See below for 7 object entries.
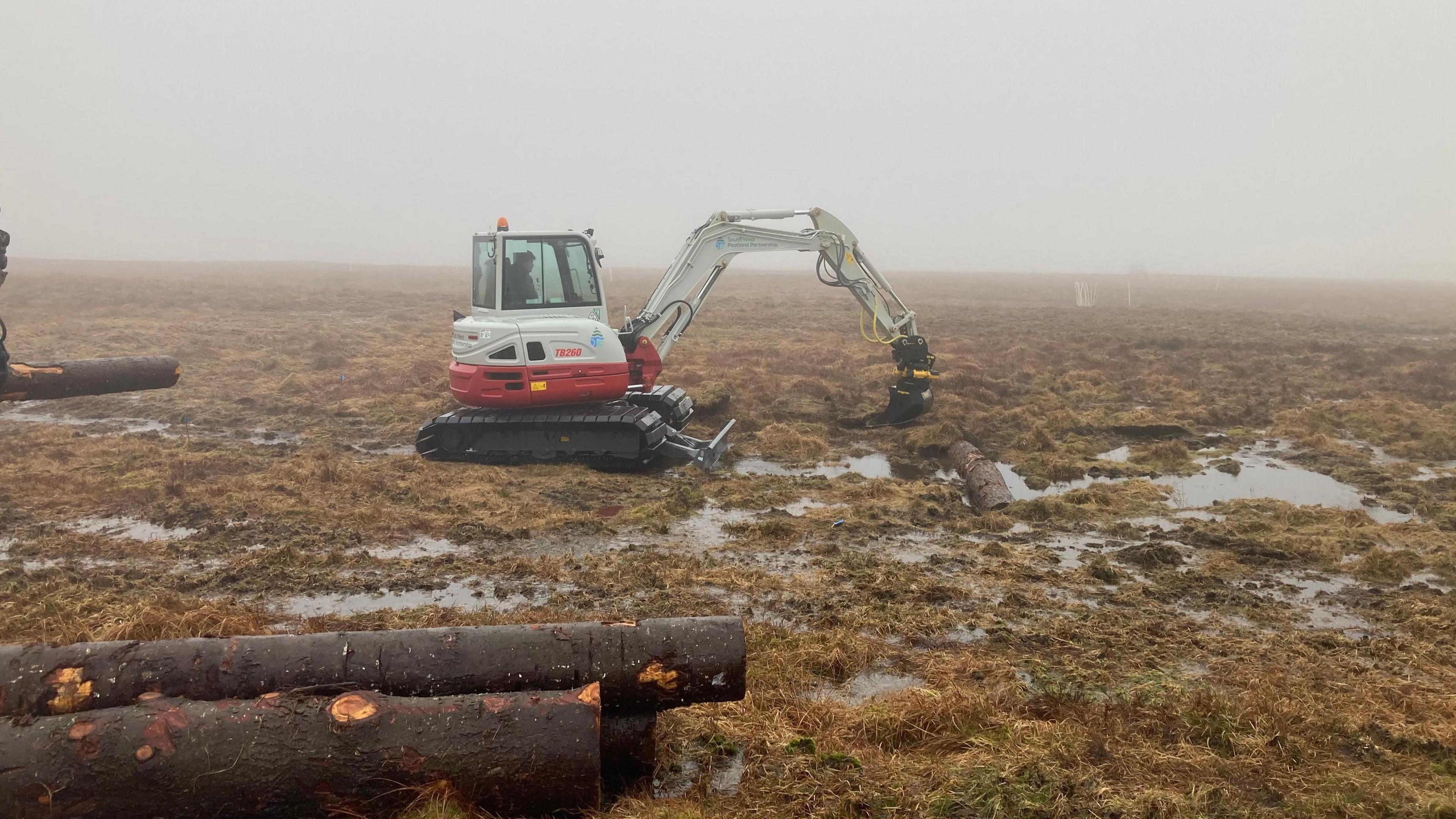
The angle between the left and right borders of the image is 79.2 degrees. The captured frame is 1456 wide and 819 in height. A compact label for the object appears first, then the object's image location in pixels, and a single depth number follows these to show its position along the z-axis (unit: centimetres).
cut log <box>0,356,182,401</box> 837
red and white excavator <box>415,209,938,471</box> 1185
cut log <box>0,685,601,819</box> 371
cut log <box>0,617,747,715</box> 409
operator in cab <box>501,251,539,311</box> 1195
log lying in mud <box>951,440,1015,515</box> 1047
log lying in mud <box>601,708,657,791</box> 447
